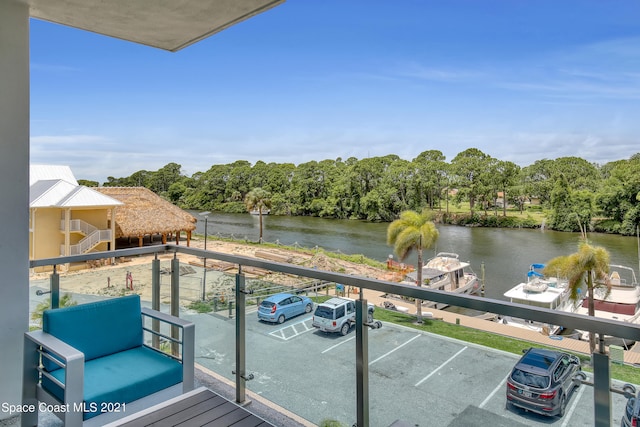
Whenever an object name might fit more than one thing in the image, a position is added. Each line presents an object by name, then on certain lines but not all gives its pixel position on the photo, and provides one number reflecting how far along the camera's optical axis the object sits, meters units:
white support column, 1.90
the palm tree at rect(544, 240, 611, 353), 10.84
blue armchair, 1.44
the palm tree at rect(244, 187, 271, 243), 31.98
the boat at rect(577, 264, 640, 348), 12.98
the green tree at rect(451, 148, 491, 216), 33.03
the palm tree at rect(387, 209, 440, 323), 15.52
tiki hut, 19.86
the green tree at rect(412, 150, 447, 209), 34.75
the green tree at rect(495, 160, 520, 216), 32.19
